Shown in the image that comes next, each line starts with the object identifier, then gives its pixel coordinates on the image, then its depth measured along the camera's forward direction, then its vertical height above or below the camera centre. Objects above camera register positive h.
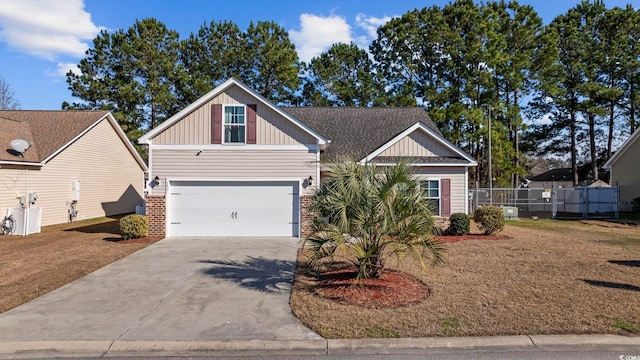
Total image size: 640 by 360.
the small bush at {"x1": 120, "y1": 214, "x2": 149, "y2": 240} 12.66 -1.19
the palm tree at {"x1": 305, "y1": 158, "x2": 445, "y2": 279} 6.71 -0.46
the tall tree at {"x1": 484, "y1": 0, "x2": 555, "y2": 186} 30.86 +11.57
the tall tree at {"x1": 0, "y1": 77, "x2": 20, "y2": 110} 36.39 +8.78
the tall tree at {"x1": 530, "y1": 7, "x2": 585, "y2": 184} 32.38 +9.32
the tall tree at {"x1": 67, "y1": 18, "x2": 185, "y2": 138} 31.62 +9.95
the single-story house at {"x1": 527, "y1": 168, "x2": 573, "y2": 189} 50.91 +2.17
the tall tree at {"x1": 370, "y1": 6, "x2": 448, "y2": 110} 32.38 +12.45
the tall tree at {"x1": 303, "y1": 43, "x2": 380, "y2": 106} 34.75 +10.95
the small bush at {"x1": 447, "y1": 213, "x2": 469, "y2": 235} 13.62 -1.10
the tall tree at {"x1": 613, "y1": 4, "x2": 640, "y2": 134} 32.28 +12.37
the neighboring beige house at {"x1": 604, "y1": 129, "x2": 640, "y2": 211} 22.25 +1.51
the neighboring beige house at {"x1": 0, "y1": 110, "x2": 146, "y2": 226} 16.27 +1.35
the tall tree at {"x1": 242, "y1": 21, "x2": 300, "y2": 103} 34.16 +11.81
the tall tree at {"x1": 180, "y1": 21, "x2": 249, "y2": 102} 34.66 +12.98
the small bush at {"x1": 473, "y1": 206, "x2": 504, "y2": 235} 13.34 -0.90
